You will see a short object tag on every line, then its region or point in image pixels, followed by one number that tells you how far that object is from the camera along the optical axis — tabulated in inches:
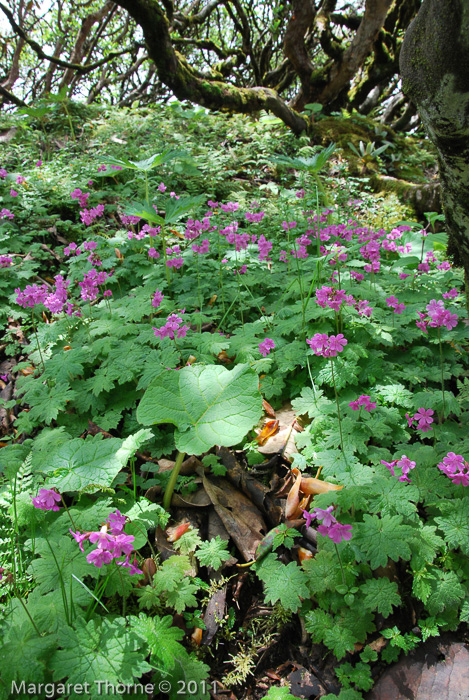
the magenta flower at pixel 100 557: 22.4
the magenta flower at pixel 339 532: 24.3
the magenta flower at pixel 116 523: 22.9
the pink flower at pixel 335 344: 30.4
